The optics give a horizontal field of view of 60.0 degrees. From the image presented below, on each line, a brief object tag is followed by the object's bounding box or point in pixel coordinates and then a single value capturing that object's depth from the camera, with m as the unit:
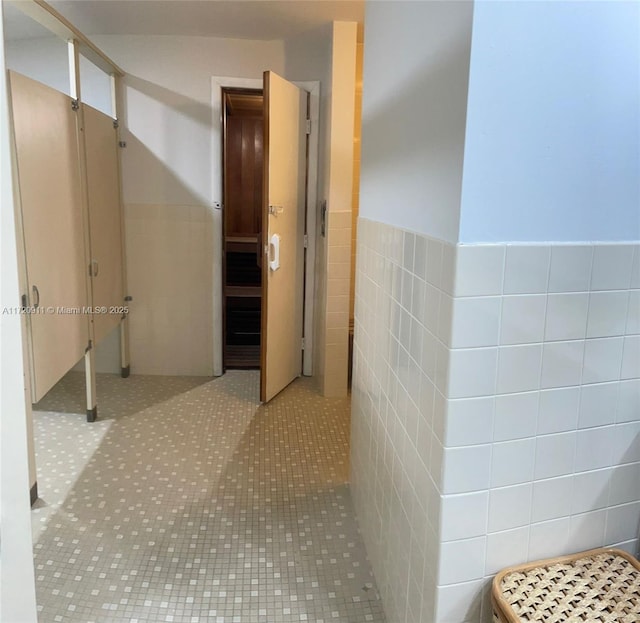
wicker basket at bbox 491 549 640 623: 1.11
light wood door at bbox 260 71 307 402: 3.08
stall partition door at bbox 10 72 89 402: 2.11
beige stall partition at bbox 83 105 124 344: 2.92
